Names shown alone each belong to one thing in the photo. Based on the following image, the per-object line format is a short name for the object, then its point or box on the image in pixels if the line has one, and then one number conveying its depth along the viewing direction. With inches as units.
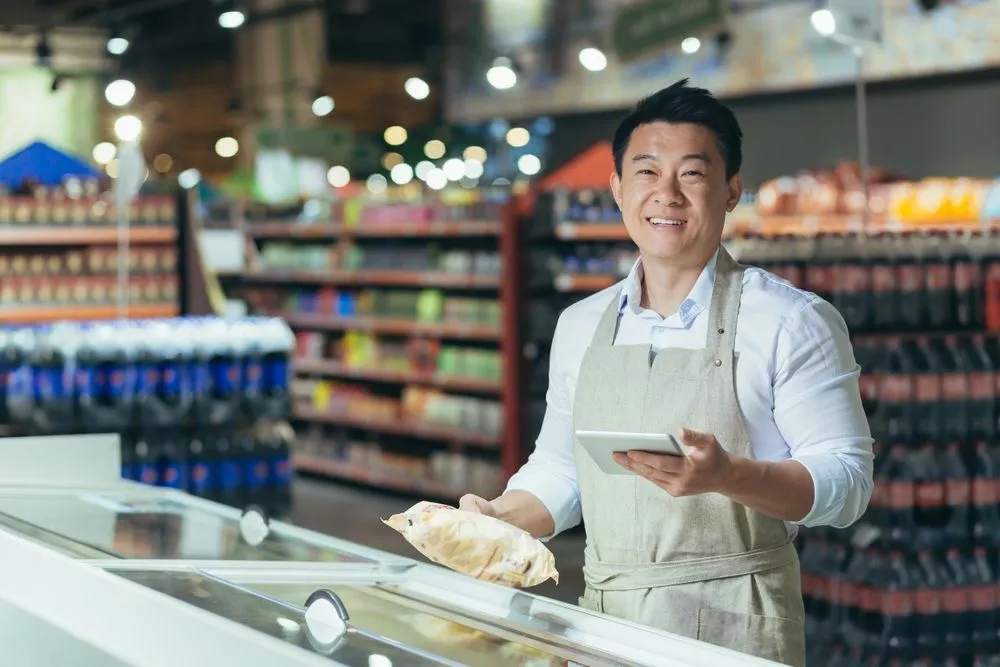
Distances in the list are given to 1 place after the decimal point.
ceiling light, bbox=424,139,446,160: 879.7
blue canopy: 435.2
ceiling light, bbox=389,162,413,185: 909.3
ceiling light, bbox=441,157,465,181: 856.9
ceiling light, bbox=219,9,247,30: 407.5
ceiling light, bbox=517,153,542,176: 783.1
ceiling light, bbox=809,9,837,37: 243.8
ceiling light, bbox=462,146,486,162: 856.9
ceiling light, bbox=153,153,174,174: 961.5
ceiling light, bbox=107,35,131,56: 490.8
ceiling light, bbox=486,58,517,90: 490.3
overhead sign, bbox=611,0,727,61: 509.0
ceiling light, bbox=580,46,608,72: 495.8
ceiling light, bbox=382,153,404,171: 904.3
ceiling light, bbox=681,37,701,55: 418.8
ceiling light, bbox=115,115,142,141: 402.3
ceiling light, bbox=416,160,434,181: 907.4
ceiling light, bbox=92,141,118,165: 778.8
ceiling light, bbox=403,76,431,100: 584.1
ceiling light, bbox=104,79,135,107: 418.9
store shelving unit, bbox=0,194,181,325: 390.3
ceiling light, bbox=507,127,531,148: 789.2
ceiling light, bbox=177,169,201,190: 850.1
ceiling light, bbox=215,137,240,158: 885.2
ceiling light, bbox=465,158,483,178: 847.1
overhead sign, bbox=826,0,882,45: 237.6
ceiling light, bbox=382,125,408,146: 822.1
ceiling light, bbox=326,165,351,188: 928.3
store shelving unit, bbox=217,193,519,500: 396.8
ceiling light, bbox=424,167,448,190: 859.4
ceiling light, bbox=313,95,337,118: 698.8
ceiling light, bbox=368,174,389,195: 886.6
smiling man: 98.0
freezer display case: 83.0
